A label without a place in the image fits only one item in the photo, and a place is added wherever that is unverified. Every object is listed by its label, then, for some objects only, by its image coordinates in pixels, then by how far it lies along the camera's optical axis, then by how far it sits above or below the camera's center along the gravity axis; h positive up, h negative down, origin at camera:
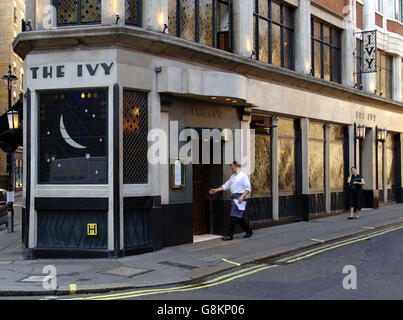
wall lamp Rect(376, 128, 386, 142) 22.08 +1.86
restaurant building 10.66 +1.46
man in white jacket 12.38 -0.37
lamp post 13.80 +0.19
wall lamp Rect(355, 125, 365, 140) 20.38 +1.84
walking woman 17.42 -0.54
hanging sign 20.62 +5.29
